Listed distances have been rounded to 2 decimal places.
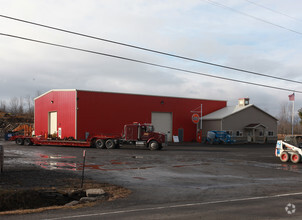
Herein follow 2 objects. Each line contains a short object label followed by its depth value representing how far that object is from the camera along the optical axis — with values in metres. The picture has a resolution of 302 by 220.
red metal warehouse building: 39.78
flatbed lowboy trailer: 30.36
